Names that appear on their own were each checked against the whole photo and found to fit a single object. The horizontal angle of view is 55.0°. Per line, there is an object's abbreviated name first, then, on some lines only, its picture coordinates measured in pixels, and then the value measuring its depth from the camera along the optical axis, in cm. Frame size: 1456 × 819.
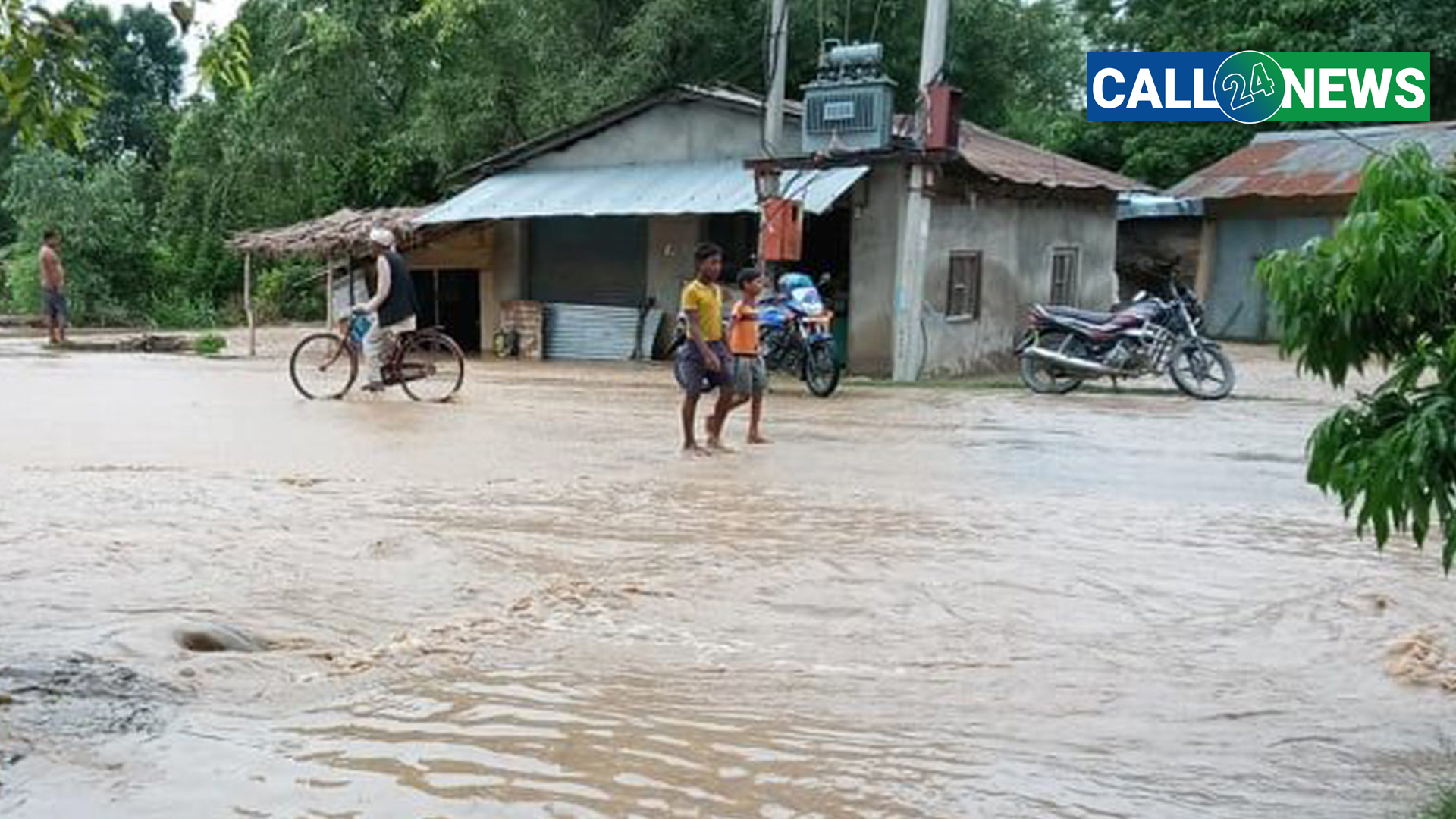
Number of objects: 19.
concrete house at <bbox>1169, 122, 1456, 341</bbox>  2361
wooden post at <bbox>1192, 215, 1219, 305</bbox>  2552
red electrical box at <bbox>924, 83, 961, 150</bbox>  1557
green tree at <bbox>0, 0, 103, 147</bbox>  349
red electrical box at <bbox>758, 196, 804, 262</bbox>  1568
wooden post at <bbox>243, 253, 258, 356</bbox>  2077
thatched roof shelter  2036
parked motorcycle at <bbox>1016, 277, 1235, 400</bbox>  1419
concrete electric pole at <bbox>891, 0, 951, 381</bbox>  1584
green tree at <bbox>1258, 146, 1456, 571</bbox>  292
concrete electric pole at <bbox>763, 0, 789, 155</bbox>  1606
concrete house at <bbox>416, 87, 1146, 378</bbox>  1711
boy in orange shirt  1045
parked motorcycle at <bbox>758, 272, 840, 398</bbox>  1452
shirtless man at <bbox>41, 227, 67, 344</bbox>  1988
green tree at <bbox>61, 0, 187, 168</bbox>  4322
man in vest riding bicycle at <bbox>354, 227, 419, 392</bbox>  1270
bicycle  1308
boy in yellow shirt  996
